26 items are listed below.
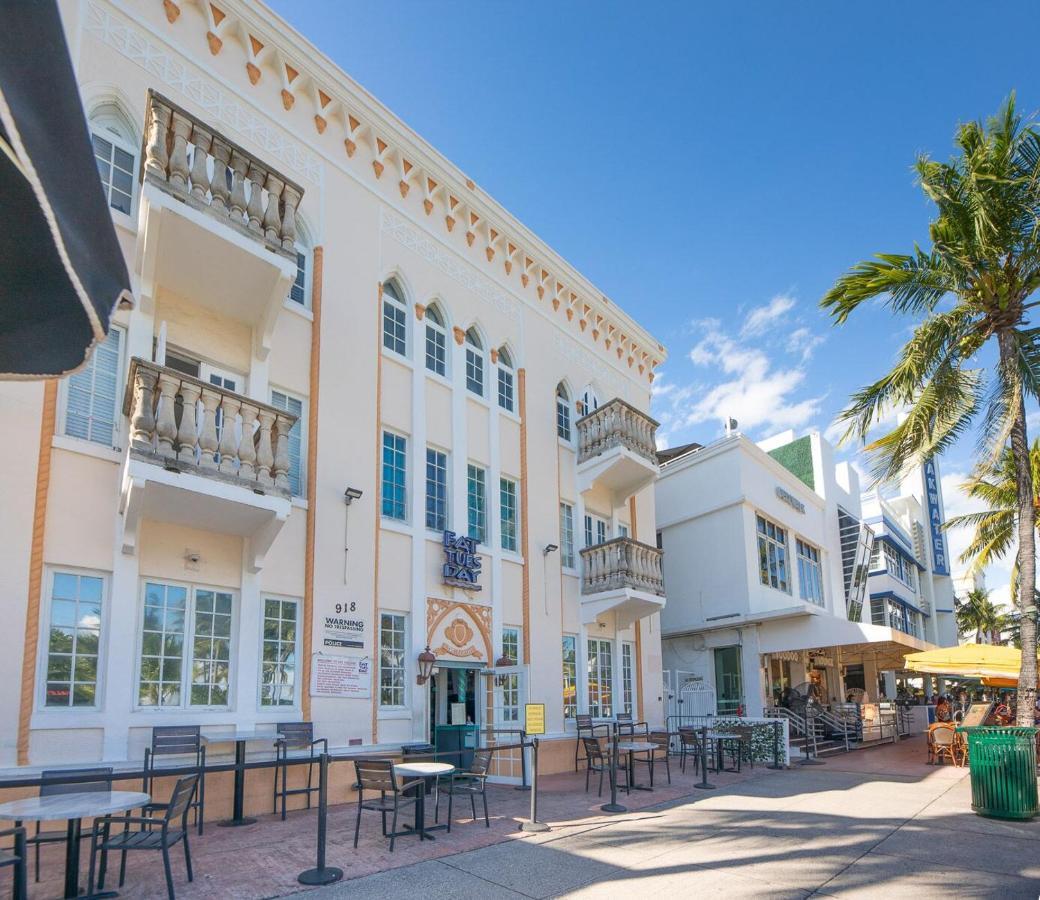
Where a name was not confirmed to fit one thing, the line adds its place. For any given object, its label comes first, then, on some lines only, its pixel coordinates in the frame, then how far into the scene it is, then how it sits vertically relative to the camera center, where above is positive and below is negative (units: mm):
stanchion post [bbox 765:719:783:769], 16234 -2431
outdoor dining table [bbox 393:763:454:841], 8734 -1631
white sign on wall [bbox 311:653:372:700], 11633 -765
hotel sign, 41669 +5170
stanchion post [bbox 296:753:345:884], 7156 -2235
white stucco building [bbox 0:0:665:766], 9477 +2638
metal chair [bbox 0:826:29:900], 4629 -1372
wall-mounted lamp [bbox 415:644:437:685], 13148 -683
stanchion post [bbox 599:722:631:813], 10898 -2501
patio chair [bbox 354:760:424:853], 8359 -1641
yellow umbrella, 17094 -963
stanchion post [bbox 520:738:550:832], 9406 -2386
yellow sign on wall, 10336 -1227
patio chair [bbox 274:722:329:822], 10461 -1560
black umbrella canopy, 2113 +1213
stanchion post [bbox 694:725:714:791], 12984 -2414
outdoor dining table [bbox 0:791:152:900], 5680 -1332
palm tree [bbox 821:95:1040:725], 13867 +5733
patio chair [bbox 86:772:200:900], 6188 -1654
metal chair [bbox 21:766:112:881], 6631 -1354
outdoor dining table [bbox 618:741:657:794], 11984 -1912
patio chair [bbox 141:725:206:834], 9109 -1372
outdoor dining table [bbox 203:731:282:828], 9555 -1875
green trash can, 10047 -1989
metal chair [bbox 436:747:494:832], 9530 -1810
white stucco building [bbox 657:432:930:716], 20953 +888
